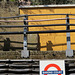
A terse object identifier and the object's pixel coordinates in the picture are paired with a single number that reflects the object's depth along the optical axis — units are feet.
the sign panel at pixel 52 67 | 27.66
